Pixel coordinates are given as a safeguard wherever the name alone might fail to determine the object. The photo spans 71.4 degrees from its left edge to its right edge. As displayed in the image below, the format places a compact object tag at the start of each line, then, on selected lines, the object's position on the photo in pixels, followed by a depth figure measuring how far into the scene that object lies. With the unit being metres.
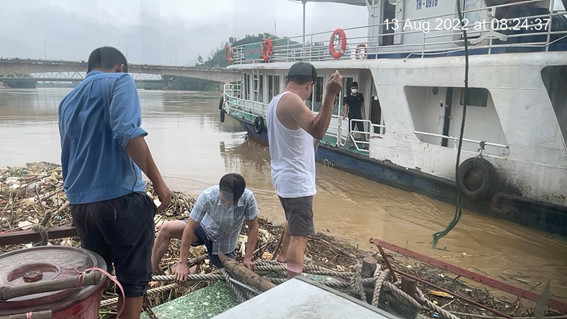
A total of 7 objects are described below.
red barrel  1.31
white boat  5.04
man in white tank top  2.33
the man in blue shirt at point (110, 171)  1.71
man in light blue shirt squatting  2.57
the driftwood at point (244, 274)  2.21
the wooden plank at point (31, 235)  2.14
